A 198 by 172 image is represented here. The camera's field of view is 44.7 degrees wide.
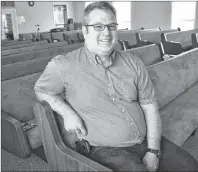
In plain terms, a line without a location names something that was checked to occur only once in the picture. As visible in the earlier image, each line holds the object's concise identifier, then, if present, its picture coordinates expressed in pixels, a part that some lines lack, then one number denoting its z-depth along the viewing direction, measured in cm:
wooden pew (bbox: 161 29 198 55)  433
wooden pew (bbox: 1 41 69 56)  328
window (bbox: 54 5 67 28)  1308
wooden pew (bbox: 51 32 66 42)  610
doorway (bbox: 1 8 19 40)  1035
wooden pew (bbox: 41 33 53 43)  596
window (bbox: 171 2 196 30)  908
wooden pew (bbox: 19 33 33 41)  672
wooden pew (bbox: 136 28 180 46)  504
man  120
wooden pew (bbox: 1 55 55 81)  240
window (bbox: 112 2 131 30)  1089
